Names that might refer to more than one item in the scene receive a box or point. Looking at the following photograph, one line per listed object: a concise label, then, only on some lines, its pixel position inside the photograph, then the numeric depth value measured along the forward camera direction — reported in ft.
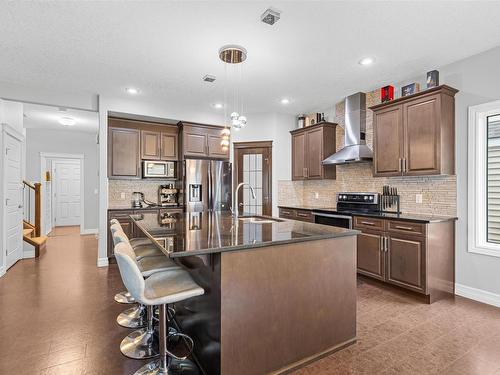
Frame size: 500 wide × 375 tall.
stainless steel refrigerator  17.69
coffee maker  18.07
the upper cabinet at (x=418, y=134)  10.96
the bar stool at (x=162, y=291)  5.31
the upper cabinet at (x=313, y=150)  16.99
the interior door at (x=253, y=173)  19.60
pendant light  10.15
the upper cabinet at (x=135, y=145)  16.49
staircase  17.71
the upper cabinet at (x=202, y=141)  17.97
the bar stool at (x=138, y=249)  8.72
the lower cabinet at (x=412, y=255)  10.40
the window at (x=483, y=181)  10.55
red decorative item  13.02
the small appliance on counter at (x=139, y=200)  17.54
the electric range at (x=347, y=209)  13.50
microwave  17.31
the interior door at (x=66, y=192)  28.50
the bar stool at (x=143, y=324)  7.07
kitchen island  5.68
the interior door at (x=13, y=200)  14.76
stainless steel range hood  14.42
